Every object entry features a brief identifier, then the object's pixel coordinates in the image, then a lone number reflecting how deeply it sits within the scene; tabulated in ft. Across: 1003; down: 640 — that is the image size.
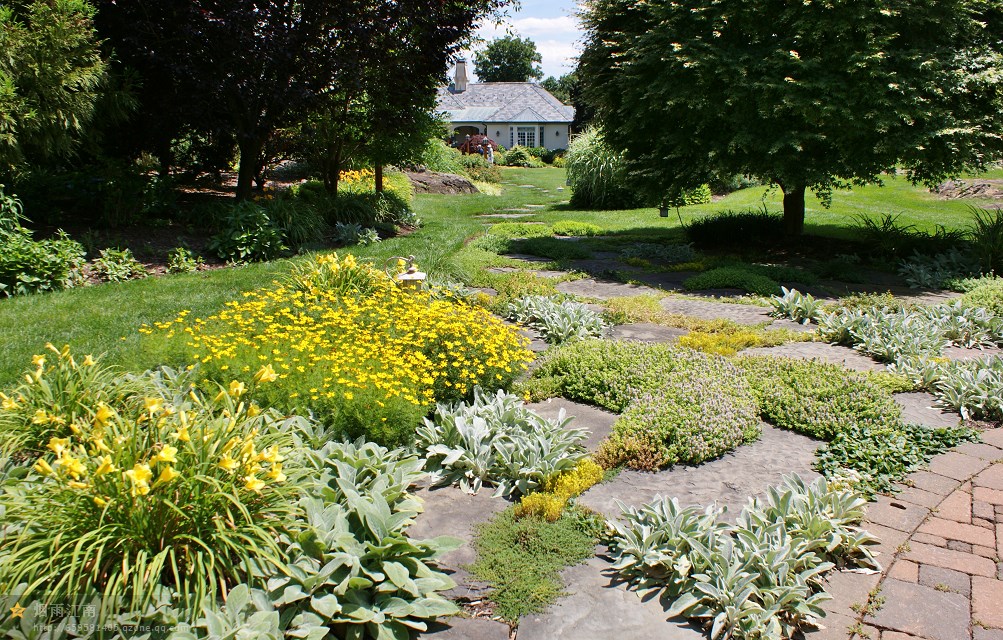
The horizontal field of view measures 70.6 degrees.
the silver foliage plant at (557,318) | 19.88
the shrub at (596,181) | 58.34
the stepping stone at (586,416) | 13.83
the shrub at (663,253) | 33.64
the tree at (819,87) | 27.43
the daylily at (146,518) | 7.72
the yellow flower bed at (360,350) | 12.46
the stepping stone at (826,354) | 17.71
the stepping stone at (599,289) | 25.68
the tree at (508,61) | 285.23
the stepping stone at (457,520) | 9.51
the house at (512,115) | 174.09
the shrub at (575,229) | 42.01
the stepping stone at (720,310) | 22.61
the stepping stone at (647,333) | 19.99
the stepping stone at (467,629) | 8.47
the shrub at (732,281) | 26.13
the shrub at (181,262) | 26.84
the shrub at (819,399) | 13.67
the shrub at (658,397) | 12.67
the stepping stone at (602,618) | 8.43
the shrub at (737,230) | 36.68
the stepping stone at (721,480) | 11.43
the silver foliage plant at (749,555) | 8.66
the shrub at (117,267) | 25.00
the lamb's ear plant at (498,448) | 11.90
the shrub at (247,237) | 29.50
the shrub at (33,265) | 22.16
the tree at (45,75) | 23.25
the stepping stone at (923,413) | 14.29
